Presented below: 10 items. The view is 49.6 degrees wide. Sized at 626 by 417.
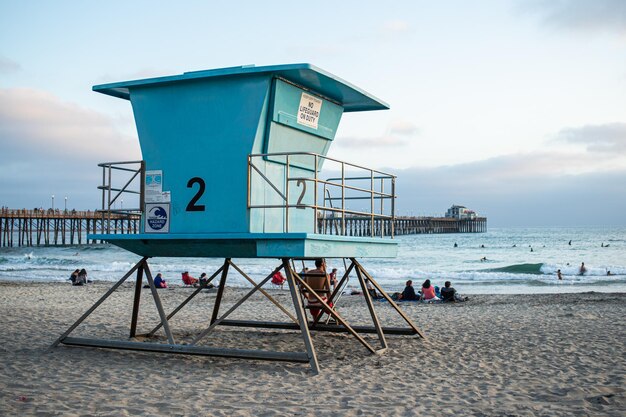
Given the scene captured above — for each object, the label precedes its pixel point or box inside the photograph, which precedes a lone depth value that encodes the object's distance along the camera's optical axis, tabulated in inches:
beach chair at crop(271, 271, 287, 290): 1070.6
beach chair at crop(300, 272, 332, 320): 445.4
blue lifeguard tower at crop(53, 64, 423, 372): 355.6
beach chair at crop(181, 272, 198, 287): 1159.0
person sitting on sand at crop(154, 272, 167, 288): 1072.2
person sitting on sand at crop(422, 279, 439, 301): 846.5
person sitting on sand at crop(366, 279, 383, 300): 882.9
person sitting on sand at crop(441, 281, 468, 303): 834.8
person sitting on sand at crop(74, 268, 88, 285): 1129.4
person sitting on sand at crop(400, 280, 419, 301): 852.6
